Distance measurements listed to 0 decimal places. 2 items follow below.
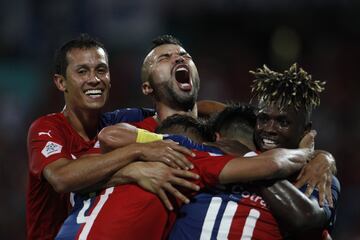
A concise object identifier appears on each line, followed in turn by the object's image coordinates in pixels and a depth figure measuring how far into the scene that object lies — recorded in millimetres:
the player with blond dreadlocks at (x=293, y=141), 7855
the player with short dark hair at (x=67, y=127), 9469
